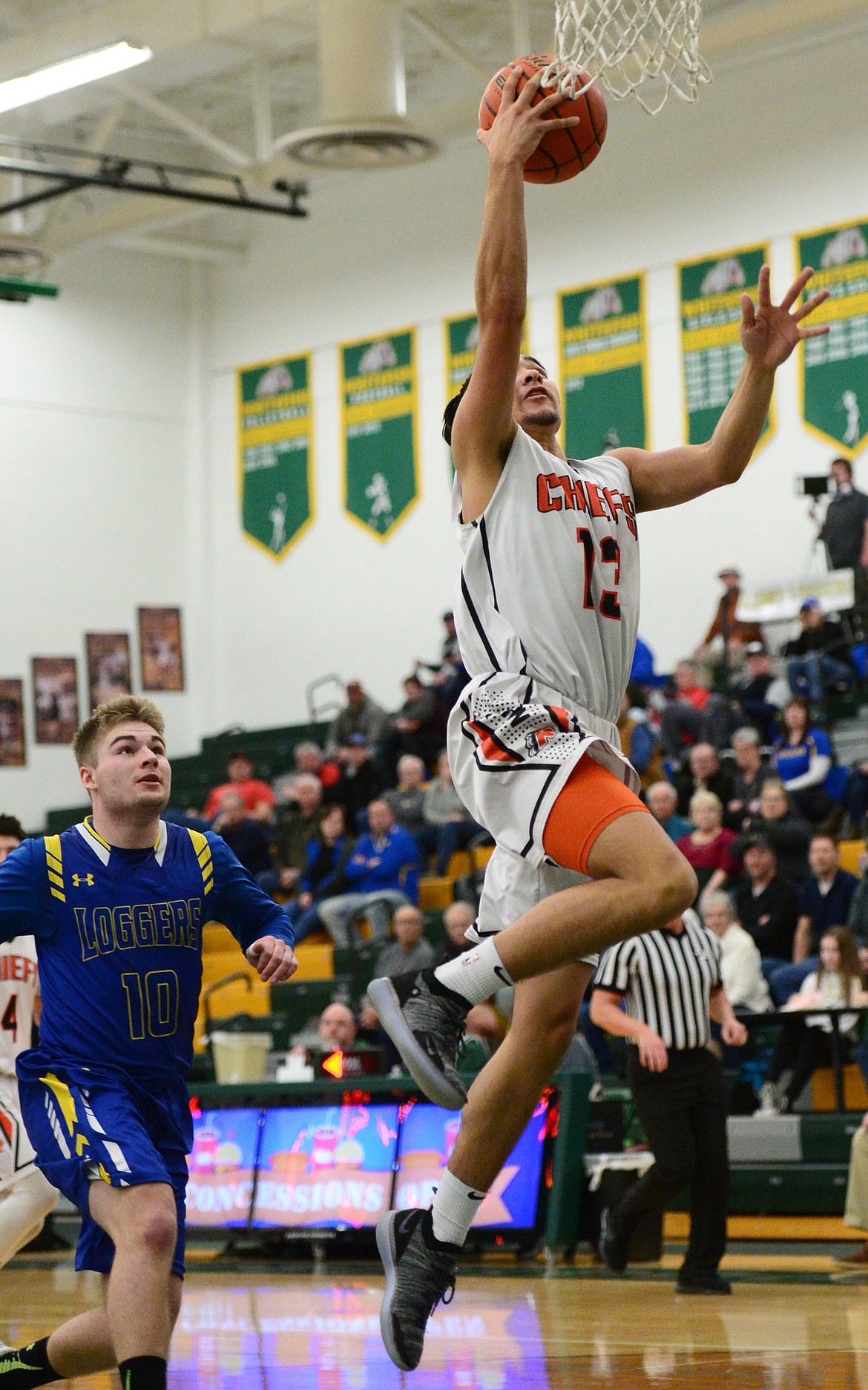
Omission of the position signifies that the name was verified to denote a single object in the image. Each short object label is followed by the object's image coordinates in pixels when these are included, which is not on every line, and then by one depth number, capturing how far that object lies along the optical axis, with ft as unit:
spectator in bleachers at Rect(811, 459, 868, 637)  60.08
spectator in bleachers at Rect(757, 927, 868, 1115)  36.86
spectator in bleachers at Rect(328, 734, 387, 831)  62.64
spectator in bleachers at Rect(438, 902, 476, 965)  42.50
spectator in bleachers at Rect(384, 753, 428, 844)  59.21
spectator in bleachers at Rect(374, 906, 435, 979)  45.98
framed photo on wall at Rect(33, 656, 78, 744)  81.00
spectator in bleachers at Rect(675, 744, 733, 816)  50.80
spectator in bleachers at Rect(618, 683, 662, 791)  52.54
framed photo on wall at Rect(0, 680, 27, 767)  79.87
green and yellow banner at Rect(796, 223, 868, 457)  64.49
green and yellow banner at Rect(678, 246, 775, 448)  68.13
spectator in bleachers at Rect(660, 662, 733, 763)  55.01
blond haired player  15.58
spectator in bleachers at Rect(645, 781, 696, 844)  47.32
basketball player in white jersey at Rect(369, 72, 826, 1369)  15.34
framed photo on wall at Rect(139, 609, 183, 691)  84.84
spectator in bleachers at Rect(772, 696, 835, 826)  50.11
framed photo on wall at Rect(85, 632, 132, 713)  82.23
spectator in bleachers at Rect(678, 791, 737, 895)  46.22
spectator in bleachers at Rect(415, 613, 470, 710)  63.16
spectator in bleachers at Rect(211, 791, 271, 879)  60.18
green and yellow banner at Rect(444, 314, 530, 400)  76.79
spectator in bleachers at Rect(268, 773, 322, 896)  60.70
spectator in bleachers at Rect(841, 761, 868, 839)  48.83
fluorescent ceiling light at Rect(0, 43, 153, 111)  57.41
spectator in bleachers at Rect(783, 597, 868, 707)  56.29
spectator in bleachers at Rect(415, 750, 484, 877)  56.80
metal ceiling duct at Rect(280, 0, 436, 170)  57.72
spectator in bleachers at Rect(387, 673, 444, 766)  63.41
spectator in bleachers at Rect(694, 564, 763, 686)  62.39
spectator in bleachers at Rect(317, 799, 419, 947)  54.95
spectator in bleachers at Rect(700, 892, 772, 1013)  40.01
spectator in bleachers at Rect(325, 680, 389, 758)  69.10
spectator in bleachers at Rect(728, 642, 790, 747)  56.29
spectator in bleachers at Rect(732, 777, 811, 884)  46.19
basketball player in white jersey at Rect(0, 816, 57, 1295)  23.50
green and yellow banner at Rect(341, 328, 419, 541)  78.89
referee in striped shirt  29.37
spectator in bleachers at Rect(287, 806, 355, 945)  56.70
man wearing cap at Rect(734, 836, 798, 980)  43.24
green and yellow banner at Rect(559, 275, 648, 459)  71.00
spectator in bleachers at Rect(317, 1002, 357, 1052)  42.37
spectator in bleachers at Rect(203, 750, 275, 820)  66.23
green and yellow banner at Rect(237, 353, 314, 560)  82.84
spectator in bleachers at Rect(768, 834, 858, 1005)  42.04
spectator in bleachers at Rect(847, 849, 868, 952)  39.60
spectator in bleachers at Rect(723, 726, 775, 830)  49.29
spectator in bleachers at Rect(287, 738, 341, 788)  65.57
